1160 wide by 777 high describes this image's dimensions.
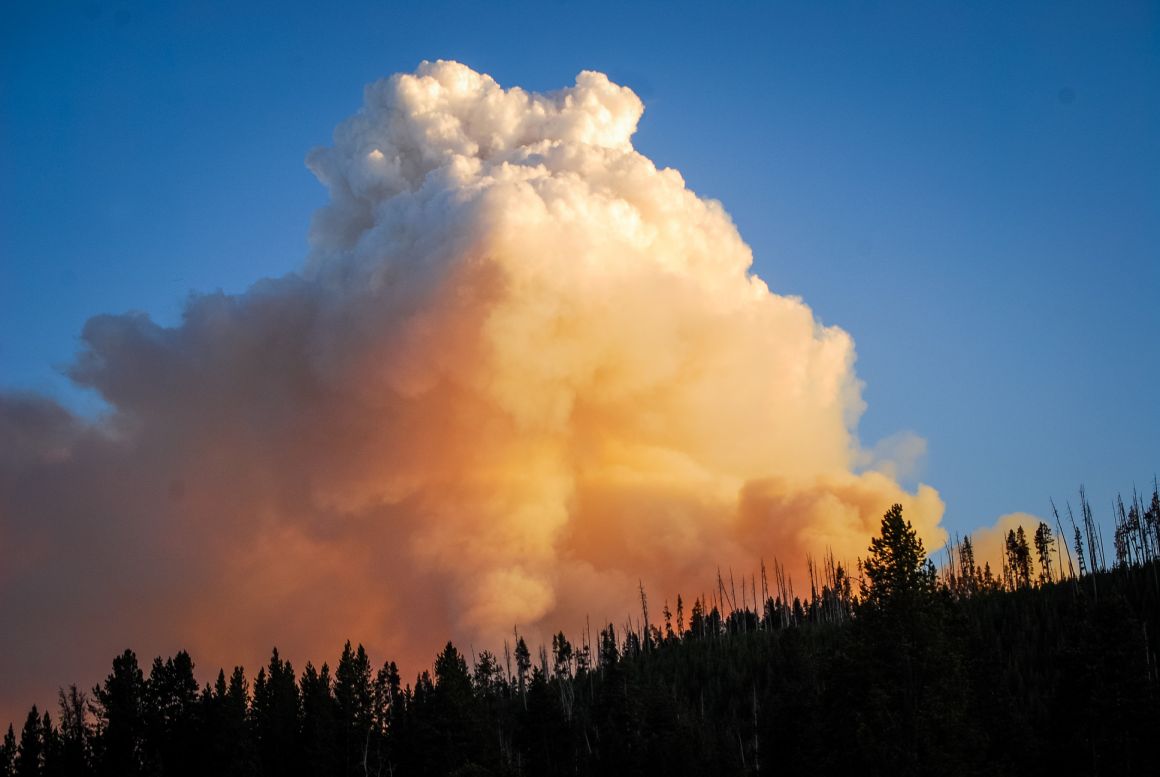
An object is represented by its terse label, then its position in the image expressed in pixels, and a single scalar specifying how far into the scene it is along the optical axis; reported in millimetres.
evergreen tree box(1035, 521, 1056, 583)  194412
